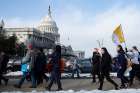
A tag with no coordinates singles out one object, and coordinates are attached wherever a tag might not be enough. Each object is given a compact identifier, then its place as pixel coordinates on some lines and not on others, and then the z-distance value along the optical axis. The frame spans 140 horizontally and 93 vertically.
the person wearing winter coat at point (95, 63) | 8.36
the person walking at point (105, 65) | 7.06
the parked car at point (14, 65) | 15.64
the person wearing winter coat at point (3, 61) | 7.80
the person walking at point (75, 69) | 11.38
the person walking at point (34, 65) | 7.63
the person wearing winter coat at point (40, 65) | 7.82
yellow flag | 9.03
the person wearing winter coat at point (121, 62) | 7.51
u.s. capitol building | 65.44
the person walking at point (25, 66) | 7.66
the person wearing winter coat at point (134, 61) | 7.89
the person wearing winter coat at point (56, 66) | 7.01
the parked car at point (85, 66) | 15.29
